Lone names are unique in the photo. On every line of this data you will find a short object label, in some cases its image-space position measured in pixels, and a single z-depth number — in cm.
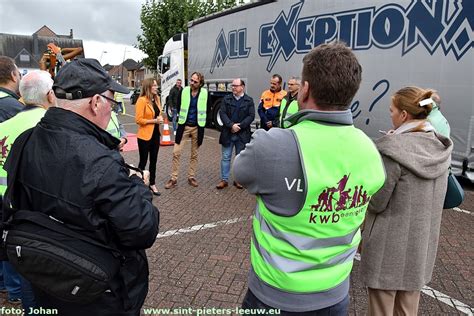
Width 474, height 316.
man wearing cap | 146
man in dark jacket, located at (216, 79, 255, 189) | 654
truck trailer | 585
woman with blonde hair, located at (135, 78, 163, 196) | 571
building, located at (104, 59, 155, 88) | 9644
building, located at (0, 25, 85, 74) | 5487
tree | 2675
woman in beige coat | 201
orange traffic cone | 1084
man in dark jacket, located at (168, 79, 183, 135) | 1232
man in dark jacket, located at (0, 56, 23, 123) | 288
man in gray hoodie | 140
